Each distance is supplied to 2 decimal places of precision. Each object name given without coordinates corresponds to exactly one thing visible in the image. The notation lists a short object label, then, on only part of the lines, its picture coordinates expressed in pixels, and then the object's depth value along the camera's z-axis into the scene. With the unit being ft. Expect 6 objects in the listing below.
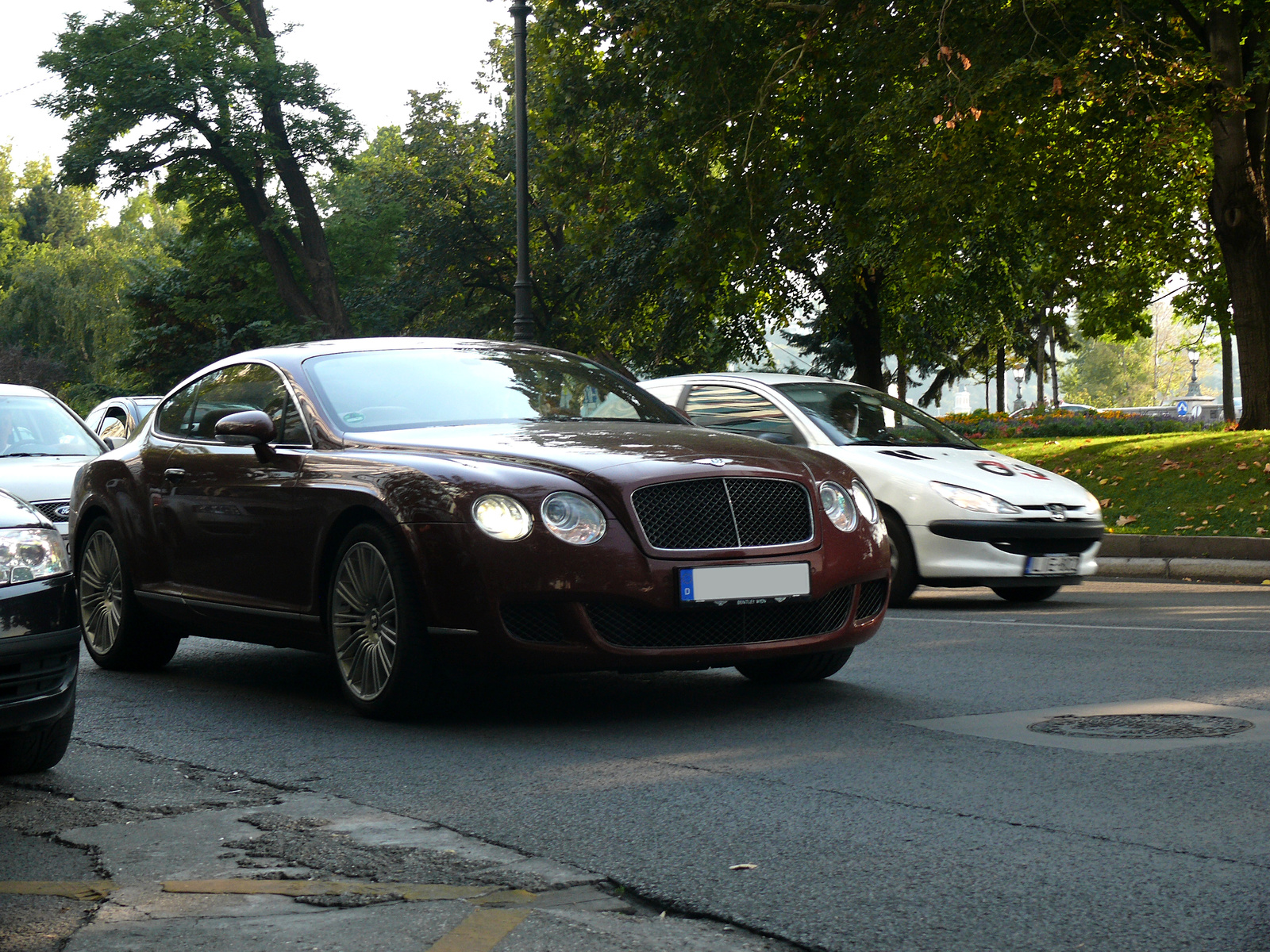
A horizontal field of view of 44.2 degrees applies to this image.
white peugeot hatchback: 33.71
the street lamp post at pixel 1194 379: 240.94
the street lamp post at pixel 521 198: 70.64
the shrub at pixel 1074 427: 97.19
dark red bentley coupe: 19.01
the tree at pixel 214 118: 130.52
